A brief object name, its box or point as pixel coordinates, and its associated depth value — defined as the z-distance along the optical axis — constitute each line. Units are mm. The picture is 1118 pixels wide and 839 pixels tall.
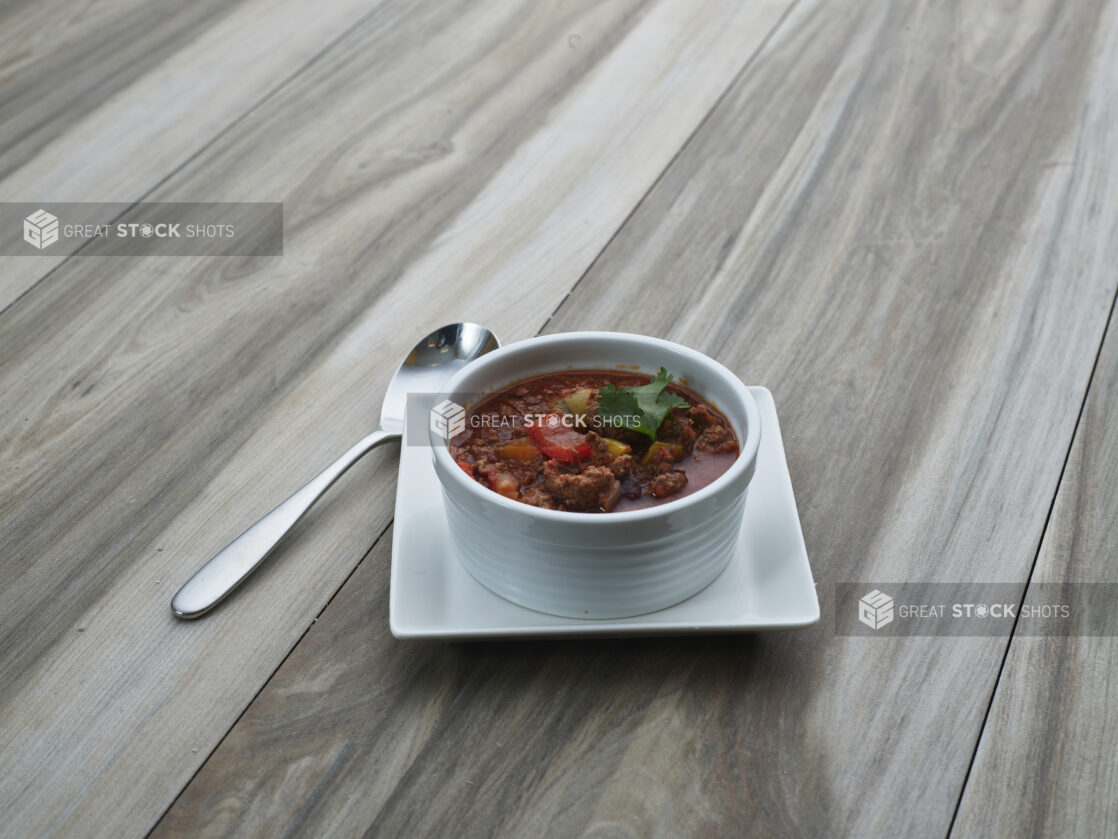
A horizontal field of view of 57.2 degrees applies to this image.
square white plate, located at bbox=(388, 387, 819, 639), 911
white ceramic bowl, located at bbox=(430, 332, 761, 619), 871
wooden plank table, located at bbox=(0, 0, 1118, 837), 875
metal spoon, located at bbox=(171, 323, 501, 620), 1024
